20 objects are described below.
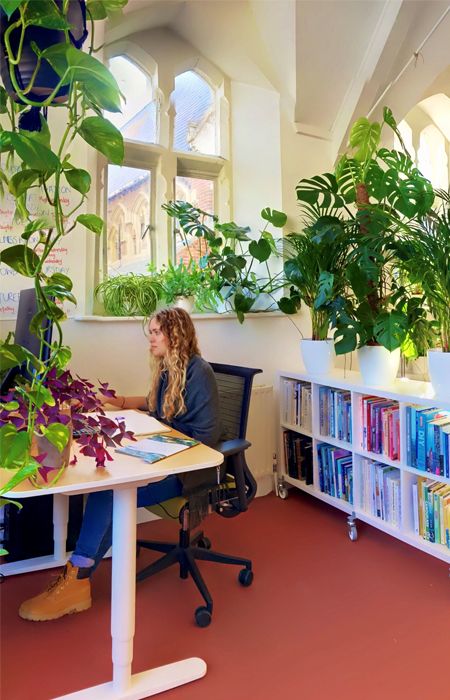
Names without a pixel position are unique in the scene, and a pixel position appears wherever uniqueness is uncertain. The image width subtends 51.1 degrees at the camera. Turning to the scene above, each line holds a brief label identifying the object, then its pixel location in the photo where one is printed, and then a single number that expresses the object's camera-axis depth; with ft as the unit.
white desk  4.58
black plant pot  3.12
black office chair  6.31
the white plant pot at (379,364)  8.21
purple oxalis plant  3.47
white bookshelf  7.34
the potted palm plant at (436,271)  7.05
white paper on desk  6.31
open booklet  5.04
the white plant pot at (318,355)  9.35
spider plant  9.01
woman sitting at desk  5.76
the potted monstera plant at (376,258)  7.95
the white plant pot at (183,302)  9.42
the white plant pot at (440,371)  7.05
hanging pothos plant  2.65
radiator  10.05
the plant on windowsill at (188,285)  9.39
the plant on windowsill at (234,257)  9.75
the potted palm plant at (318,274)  8.66
